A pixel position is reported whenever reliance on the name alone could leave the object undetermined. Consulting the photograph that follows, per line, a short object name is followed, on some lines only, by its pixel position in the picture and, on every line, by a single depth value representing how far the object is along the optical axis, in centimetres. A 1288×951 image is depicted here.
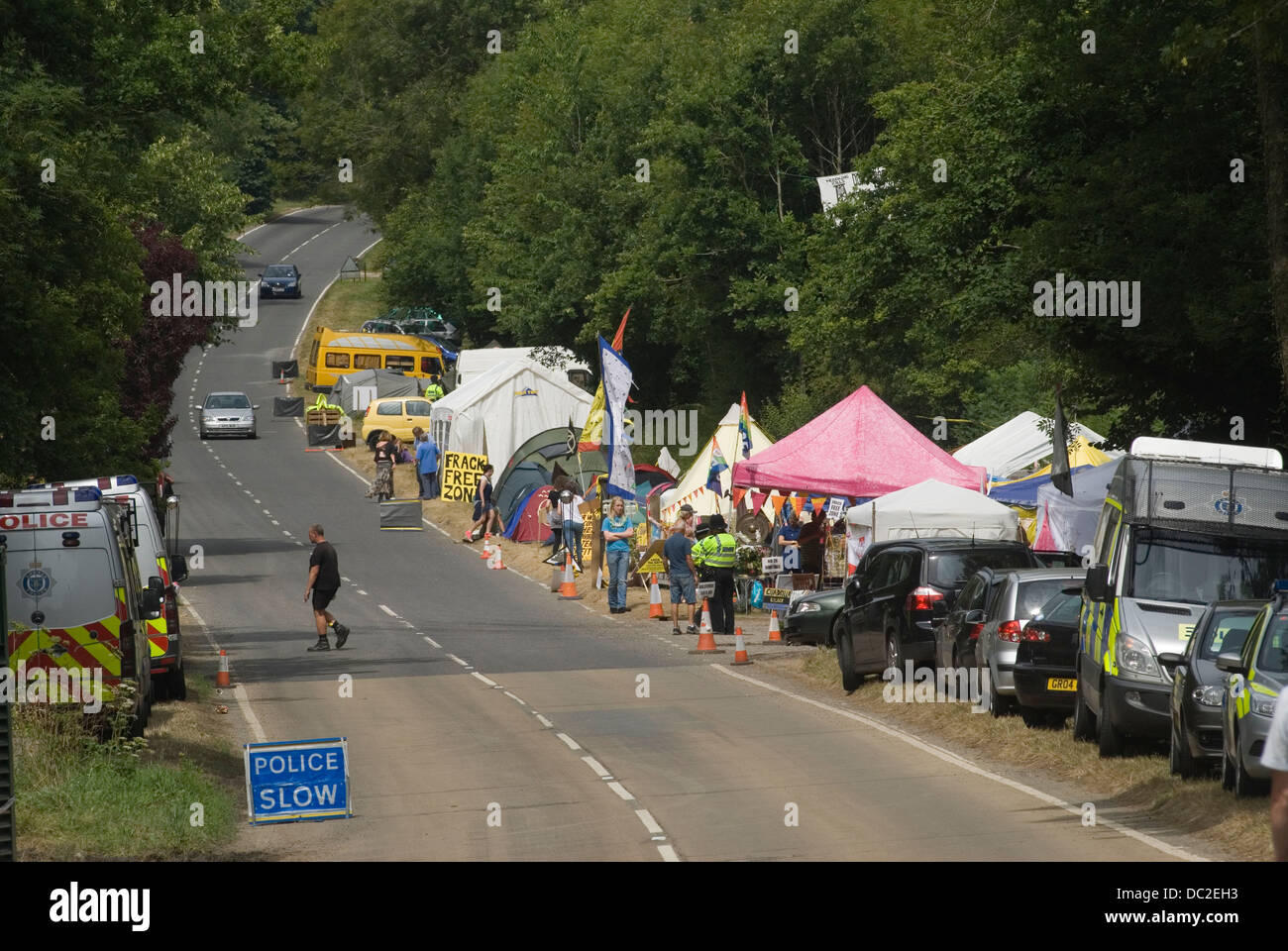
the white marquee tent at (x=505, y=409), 4875
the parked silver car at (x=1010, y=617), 1736
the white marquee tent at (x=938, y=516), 2678
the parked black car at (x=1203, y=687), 1332
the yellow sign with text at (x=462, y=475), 4725
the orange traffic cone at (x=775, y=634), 2728
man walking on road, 2583
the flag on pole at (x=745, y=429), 3391
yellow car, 5816
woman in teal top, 3066
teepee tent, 3784
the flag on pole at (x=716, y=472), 3516
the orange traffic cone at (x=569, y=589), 3391
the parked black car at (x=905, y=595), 2011
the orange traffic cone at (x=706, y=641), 2605
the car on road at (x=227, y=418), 6388
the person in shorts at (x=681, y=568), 2769
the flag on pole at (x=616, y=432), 3030
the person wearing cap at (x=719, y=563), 2742
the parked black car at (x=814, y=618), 2591
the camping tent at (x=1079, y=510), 2652
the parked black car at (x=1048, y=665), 1683
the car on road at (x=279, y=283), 9706
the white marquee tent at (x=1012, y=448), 3494
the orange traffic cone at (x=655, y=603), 3041
